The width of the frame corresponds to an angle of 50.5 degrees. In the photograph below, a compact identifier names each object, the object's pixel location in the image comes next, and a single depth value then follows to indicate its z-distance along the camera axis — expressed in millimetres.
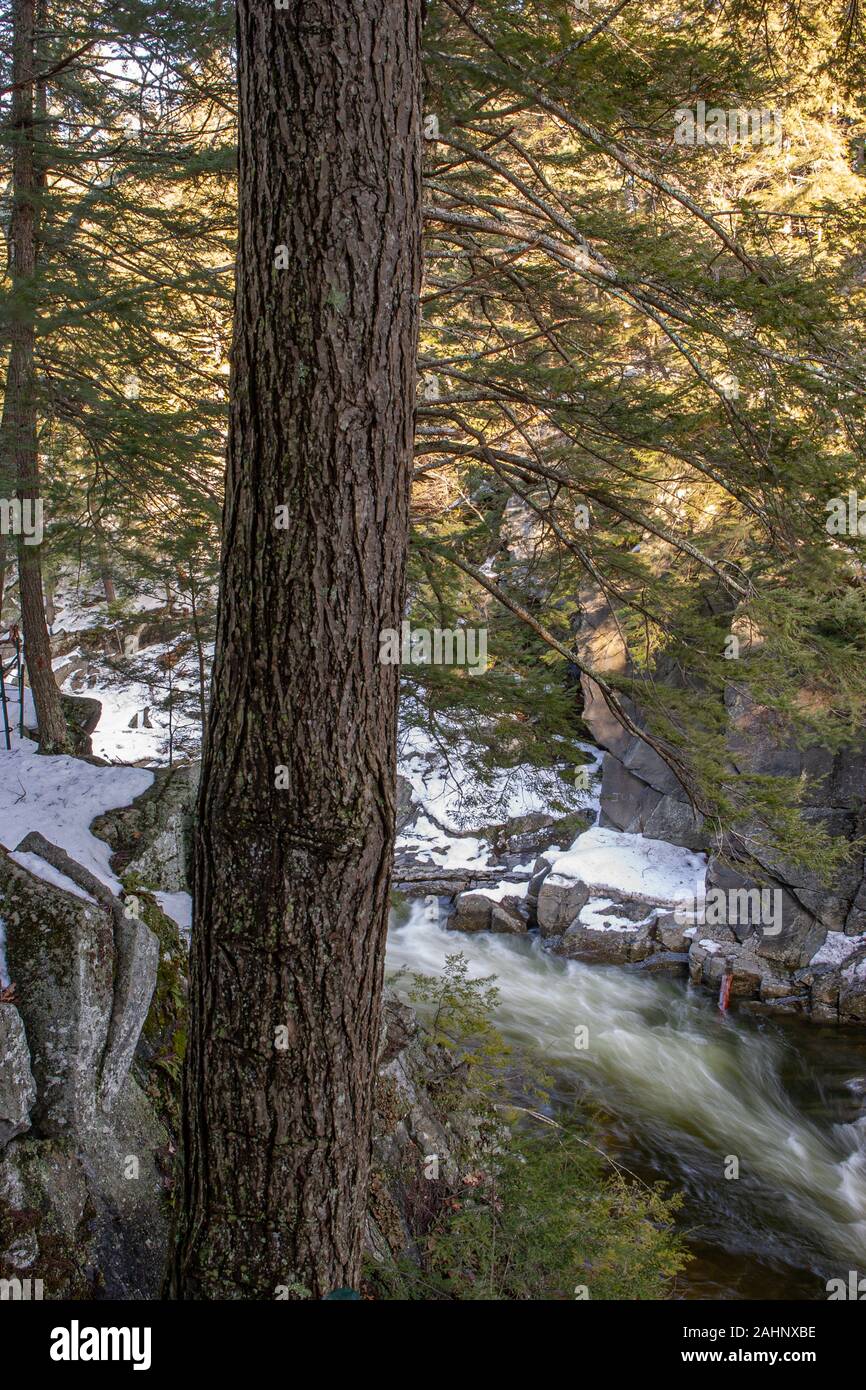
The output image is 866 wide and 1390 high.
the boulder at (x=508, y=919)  14578
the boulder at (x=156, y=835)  6020
